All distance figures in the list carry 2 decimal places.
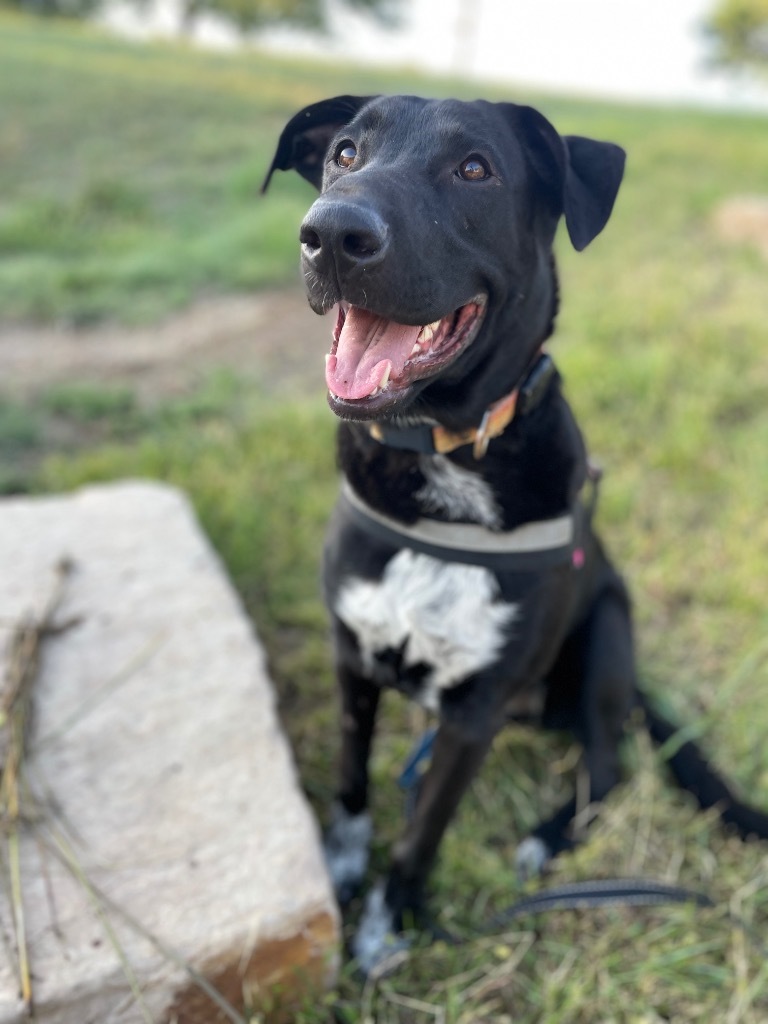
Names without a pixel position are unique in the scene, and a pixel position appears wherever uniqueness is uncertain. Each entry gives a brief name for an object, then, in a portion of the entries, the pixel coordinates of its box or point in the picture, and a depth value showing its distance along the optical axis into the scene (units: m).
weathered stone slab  0.47
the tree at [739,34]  26.91
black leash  0.58
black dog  0.41
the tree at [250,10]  22.91
